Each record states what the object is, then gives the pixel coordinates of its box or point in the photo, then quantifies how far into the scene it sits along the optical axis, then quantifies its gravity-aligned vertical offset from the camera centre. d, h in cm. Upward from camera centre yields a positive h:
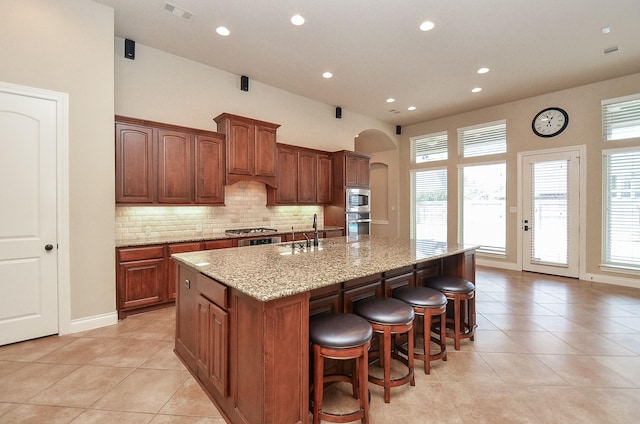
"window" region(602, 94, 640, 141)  467 +151
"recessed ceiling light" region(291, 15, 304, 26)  325 +218
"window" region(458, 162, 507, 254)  617 +9
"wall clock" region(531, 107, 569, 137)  535 +166
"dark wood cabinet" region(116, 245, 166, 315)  334 -78
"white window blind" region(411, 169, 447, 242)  712 +18
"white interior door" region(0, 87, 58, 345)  272 -5
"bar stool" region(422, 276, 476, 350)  266 -85
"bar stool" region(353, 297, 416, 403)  194 -75
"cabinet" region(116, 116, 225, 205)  349 +63
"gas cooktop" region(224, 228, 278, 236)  448 -32
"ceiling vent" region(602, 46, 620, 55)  386 +215
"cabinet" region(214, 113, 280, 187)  434 +99
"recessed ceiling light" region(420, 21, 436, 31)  335 +216
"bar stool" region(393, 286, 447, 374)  231 -78
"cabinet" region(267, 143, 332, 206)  512 +63
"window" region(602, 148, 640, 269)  466 +2
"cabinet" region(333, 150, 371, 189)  576 +84
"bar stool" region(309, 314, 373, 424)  165 -80
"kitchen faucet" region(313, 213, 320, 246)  292 -29
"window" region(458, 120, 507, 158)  611 +155
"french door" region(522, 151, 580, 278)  525 -6
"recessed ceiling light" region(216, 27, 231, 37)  349 +220
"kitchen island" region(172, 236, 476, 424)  148 -62
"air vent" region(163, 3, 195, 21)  312 +221
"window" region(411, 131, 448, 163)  705 +158
